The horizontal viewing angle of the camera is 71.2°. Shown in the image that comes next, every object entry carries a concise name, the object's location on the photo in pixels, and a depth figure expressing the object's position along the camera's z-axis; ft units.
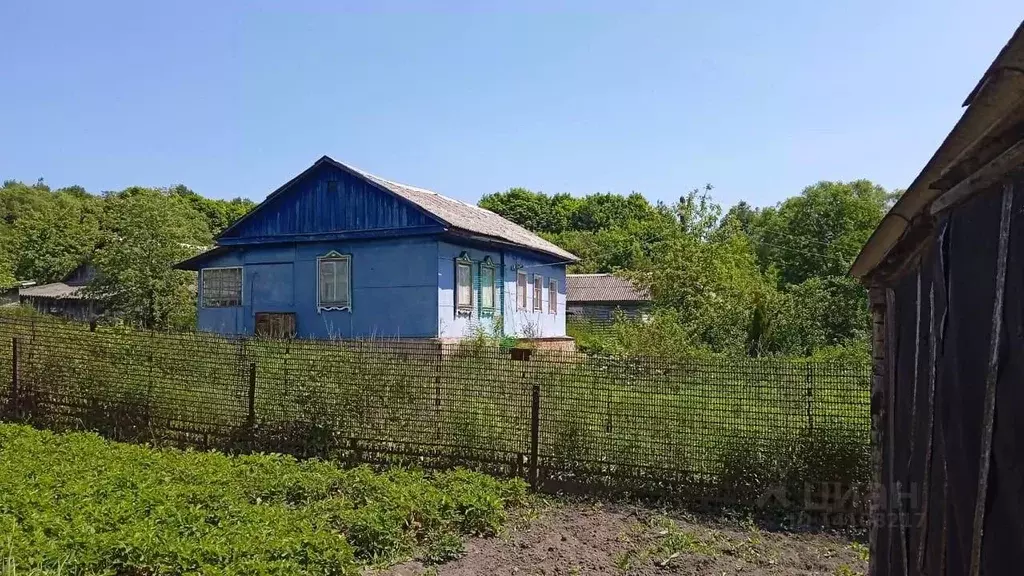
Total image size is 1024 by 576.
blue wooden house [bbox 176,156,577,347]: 55.06
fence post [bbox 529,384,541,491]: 25.04
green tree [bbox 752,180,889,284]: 158.61
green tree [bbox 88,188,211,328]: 95.66
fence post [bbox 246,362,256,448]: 29.40
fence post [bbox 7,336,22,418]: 34.63
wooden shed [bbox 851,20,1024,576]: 6.11
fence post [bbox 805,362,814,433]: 21.95
